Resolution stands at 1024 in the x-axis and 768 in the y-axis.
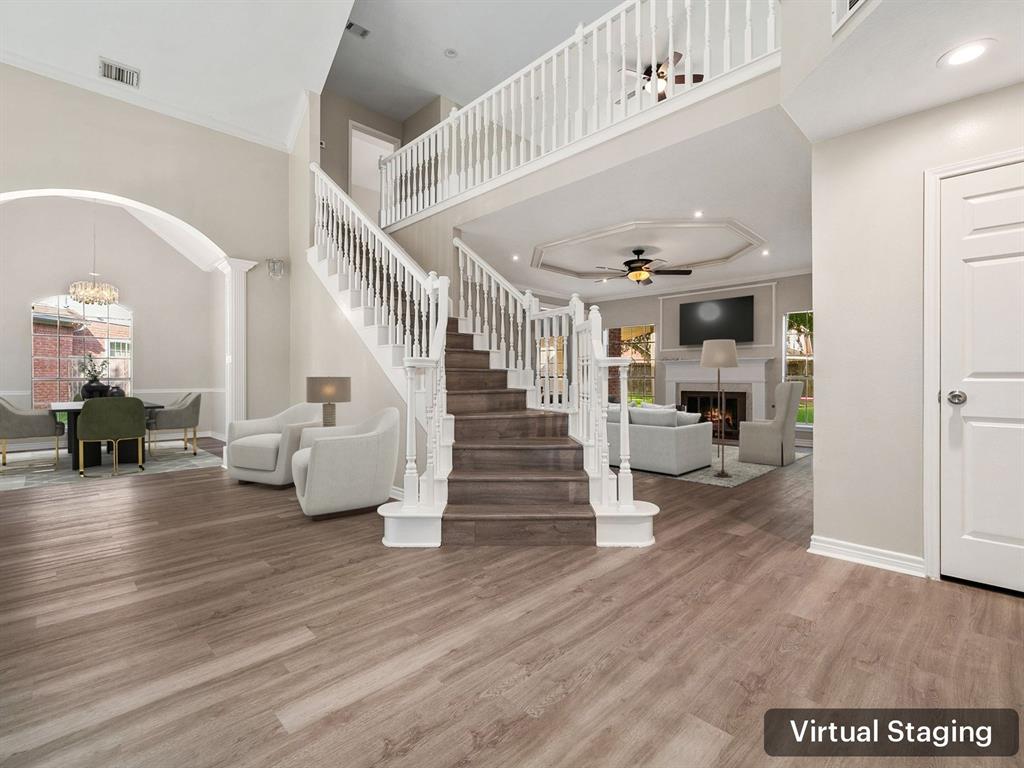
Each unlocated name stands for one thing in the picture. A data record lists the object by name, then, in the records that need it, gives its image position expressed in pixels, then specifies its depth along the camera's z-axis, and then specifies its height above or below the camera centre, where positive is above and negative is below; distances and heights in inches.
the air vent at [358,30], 222.5 +163.4
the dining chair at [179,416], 277.8 -22.4
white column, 222.8 +18.0
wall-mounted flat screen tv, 323.6 +39.0
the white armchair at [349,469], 136.5 -27.1
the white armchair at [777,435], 227.3 -28.5
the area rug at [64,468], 195.6 -41.5
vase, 243.1 -5.5
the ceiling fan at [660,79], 208.2 +132.8
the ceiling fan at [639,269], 247.6 +56.3
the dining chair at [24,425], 229.0 -22.4
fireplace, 330.3 -22.0
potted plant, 243.3 -4.5
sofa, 205.0 -28.5
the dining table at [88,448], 220.8 -34.1
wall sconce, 234.2 +53.6
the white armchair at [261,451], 177.0 -27.4
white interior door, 92.0 -0.2
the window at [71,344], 288.7 +22.4
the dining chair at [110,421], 201.9 -18.4
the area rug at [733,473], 192.9 -42.8
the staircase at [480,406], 121.3 -9.6
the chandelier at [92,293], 274.3 +49.4
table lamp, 165.5 -3.9
